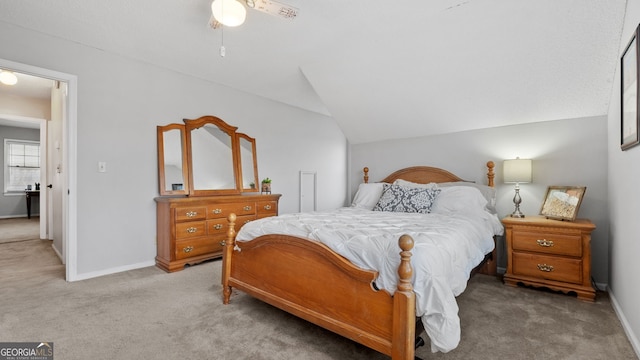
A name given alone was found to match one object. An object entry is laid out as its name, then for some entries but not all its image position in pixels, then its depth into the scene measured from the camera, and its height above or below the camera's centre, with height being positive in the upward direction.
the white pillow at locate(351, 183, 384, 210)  3.52 -0.22
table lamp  2.87 +0.04
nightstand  2.36 -0.67
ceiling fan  1.94 +1.19
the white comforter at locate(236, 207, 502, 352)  1.36 -0.40
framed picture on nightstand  2.53 -0.23
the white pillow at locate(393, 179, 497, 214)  3.08 -0.11
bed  1.34 -0.60
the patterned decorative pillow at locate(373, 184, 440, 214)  2.96 -0.24
